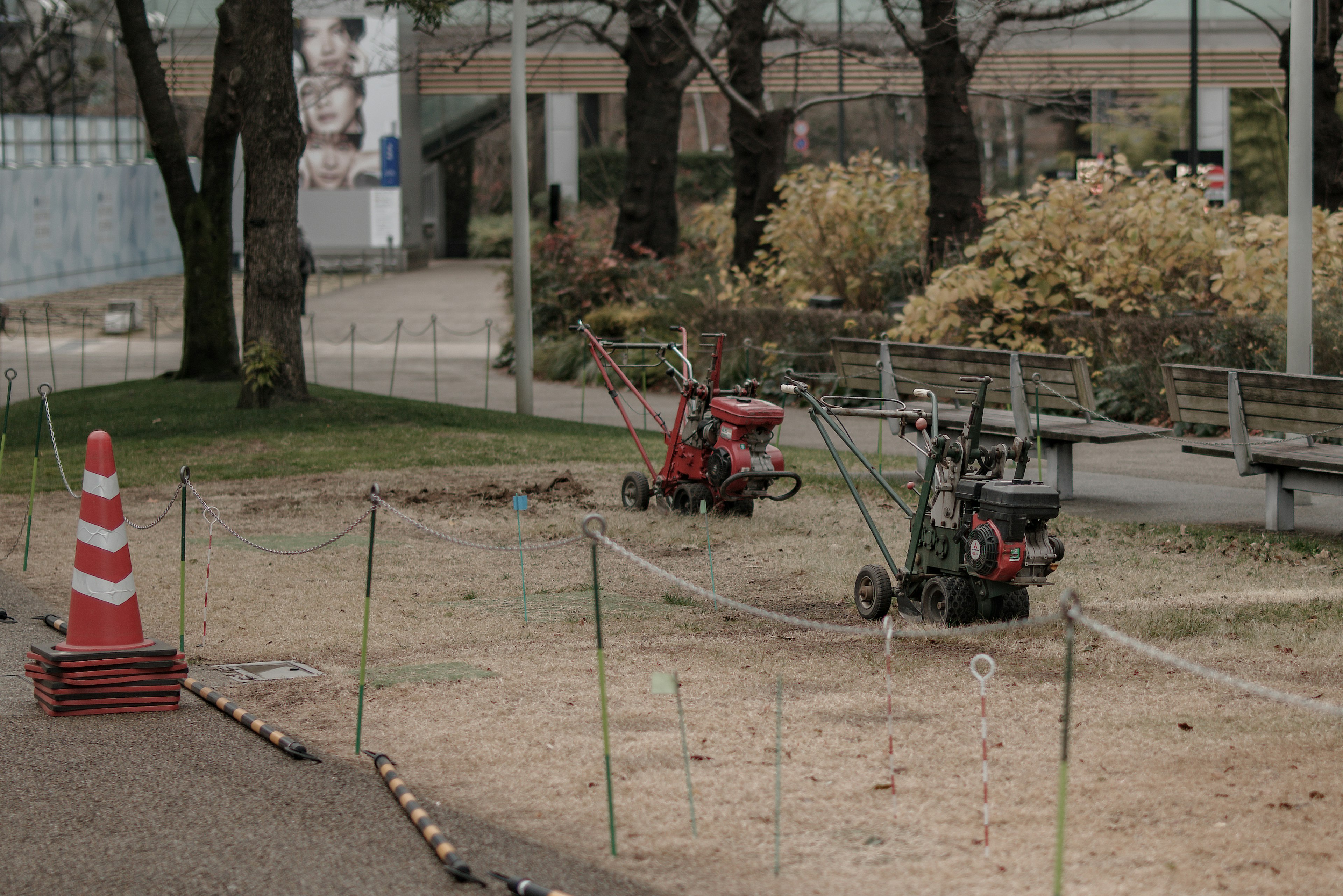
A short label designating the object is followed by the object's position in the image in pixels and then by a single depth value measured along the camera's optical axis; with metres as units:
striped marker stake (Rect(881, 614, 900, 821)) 10.16
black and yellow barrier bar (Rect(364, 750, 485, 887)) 9.20
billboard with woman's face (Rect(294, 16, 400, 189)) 85.50
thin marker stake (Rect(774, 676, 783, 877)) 9.59
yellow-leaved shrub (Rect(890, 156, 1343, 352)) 34.12
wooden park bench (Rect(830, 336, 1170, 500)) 23.84
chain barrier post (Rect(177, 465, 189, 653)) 14.20
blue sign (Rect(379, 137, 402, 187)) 88.44
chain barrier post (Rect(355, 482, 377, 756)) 11.80
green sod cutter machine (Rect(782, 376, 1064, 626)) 14.40
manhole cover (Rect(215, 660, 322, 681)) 14.24
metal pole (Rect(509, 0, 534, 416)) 36.50
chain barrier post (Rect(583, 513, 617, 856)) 9.28
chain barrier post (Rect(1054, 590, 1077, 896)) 8.03
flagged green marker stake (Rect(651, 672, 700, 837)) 9.32
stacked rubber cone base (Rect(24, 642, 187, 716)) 13.02
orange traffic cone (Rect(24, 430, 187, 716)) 13.05
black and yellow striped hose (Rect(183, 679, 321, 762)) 11.73
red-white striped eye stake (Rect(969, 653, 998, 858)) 9.16
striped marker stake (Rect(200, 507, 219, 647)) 16.20
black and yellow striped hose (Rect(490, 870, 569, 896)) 8.79
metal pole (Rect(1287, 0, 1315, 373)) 23.91
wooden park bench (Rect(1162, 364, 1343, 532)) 19.78
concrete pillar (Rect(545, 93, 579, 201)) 94.62
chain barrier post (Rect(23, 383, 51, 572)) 19.16
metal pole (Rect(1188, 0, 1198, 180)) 53.00
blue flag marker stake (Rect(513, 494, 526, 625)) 14.45
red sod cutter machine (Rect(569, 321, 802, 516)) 21.17
